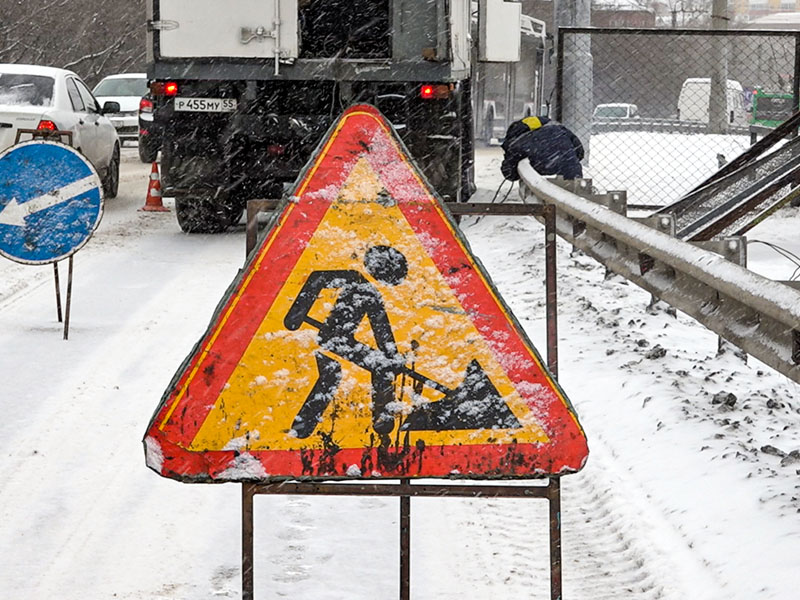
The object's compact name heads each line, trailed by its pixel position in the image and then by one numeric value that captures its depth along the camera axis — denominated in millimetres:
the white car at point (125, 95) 29505
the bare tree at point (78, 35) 43781
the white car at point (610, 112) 50109
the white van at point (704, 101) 40875
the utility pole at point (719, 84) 25469
